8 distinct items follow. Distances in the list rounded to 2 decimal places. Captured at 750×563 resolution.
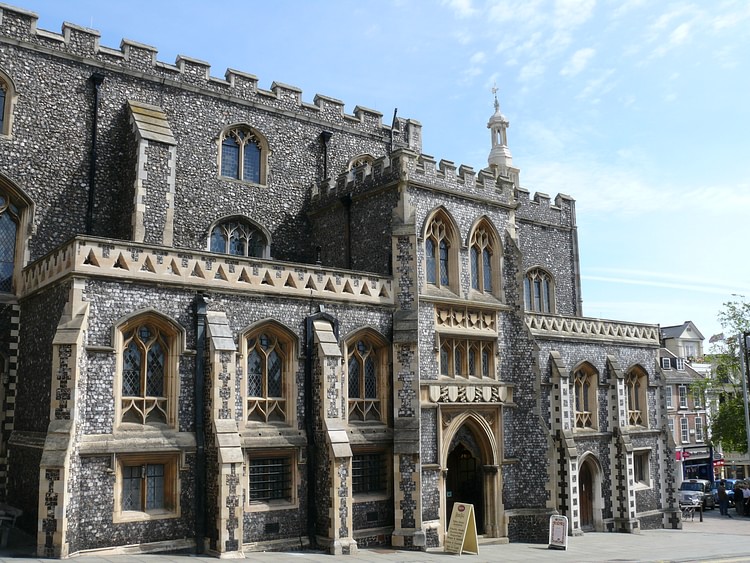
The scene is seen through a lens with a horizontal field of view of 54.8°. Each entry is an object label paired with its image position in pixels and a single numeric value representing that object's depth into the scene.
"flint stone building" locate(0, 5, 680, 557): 15.76
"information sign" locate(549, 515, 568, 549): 20.30
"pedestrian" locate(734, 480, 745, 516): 33.66
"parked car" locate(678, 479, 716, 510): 34.58
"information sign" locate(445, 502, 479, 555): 18.50
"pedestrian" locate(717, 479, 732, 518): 34.12
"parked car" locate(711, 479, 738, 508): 38.15
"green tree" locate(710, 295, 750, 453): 38.06
